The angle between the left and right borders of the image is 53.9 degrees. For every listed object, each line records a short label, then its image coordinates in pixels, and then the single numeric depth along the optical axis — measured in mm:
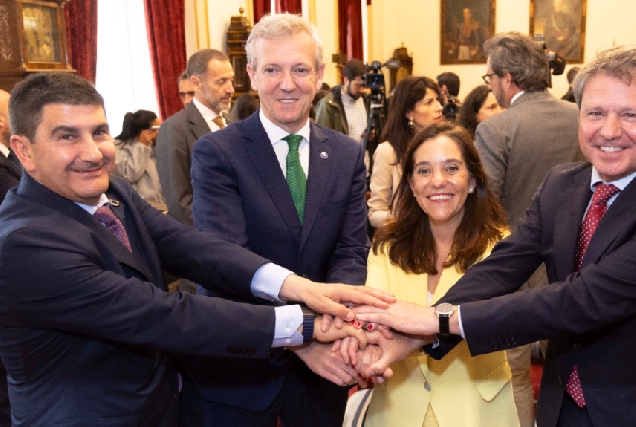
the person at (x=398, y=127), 3570
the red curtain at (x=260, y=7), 8688
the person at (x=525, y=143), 3158
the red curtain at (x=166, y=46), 6812
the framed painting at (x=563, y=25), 12477
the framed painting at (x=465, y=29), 13375
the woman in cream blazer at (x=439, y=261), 1908
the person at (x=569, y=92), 5862
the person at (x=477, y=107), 4625
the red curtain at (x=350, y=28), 11688
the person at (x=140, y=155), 5016
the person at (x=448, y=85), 6453
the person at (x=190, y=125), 3705
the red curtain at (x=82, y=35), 5707
